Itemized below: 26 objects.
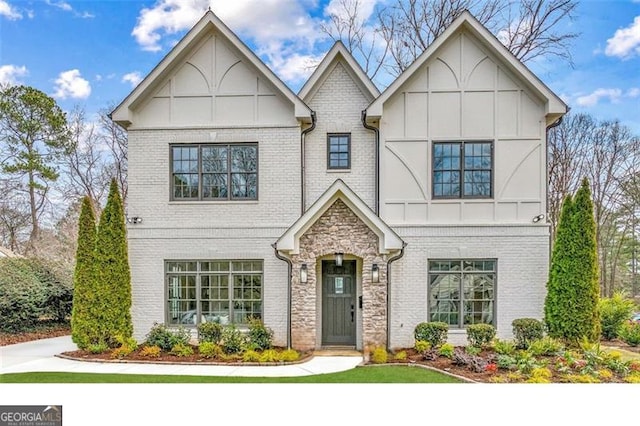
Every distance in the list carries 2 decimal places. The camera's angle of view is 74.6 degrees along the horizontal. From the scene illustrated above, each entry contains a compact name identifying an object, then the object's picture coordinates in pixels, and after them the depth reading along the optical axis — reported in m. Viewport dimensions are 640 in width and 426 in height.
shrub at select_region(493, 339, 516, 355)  8.99
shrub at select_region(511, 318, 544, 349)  9.57
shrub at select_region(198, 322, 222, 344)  9.91
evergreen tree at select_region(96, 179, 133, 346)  9.89
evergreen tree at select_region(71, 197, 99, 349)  9.81
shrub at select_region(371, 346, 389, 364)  8.95
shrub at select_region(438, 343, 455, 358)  9.06
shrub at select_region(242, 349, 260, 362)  9.05
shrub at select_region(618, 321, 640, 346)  10.66
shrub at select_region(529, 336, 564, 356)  8.96
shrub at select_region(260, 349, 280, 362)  8.98
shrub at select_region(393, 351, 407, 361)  9.10
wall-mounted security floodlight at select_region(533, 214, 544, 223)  10.16
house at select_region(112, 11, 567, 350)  10.18
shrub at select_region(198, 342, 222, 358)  9.35
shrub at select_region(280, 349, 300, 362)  9.09
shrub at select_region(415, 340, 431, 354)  9.44
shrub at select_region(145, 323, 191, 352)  9.80
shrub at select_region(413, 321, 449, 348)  9.66
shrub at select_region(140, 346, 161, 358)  9.35
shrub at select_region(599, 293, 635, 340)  11.39
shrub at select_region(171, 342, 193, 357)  9.41
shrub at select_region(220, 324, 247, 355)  9.58
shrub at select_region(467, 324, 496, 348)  9.60
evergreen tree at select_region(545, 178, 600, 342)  9.40
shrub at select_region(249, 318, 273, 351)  9.71
